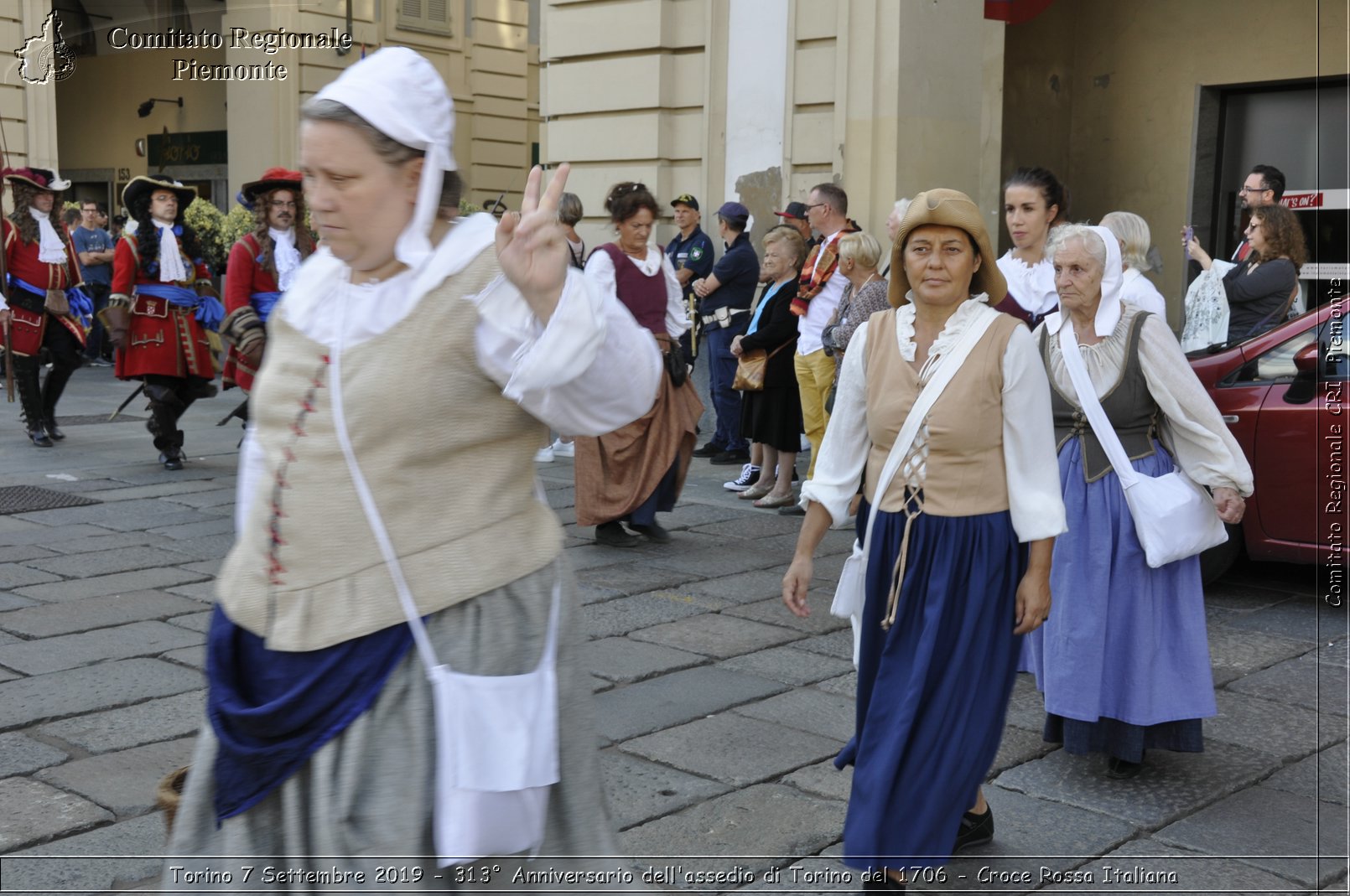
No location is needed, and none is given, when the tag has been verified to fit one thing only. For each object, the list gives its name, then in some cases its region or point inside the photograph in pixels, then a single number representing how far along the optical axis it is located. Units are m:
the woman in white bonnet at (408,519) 2.07
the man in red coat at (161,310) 9.52
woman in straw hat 3.21
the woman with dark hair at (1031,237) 5.84
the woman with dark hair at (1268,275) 7.51
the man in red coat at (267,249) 8.26
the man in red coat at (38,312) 10.70
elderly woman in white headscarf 4.06
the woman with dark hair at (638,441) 7.41
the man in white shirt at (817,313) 8.23
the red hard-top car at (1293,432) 6.27
